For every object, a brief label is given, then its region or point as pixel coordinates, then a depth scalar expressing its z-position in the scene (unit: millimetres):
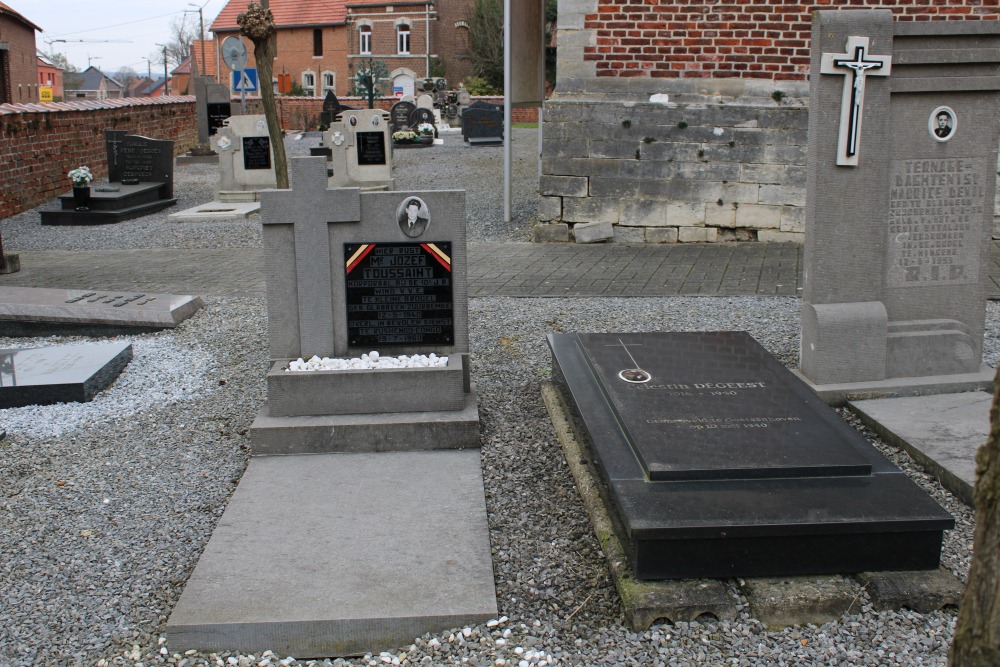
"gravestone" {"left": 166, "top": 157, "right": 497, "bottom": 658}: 3395
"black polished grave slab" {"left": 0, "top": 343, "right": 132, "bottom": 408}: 5387
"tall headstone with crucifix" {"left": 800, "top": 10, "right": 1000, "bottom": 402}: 4996
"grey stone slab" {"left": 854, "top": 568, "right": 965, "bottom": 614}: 3145
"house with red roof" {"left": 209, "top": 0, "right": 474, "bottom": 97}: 55281
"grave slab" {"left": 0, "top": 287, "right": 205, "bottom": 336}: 6895
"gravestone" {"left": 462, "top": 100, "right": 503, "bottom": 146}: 23094
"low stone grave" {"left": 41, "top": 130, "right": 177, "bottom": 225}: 14266
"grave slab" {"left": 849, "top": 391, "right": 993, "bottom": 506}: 4141
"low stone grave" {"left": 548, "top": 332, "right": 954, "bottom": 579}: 3199
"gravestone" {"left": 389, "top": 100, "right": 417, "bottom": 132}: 27109
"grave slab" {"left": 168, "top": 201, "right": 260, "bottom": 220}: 13625
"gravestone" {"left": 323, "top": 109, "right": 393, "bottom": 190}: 15148
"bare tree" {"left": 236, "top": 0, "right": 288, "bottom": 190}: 13914
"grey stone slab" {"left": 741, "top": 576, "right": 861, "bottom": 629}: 3111
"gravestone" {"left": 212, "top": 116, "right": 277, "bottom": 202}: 15281
